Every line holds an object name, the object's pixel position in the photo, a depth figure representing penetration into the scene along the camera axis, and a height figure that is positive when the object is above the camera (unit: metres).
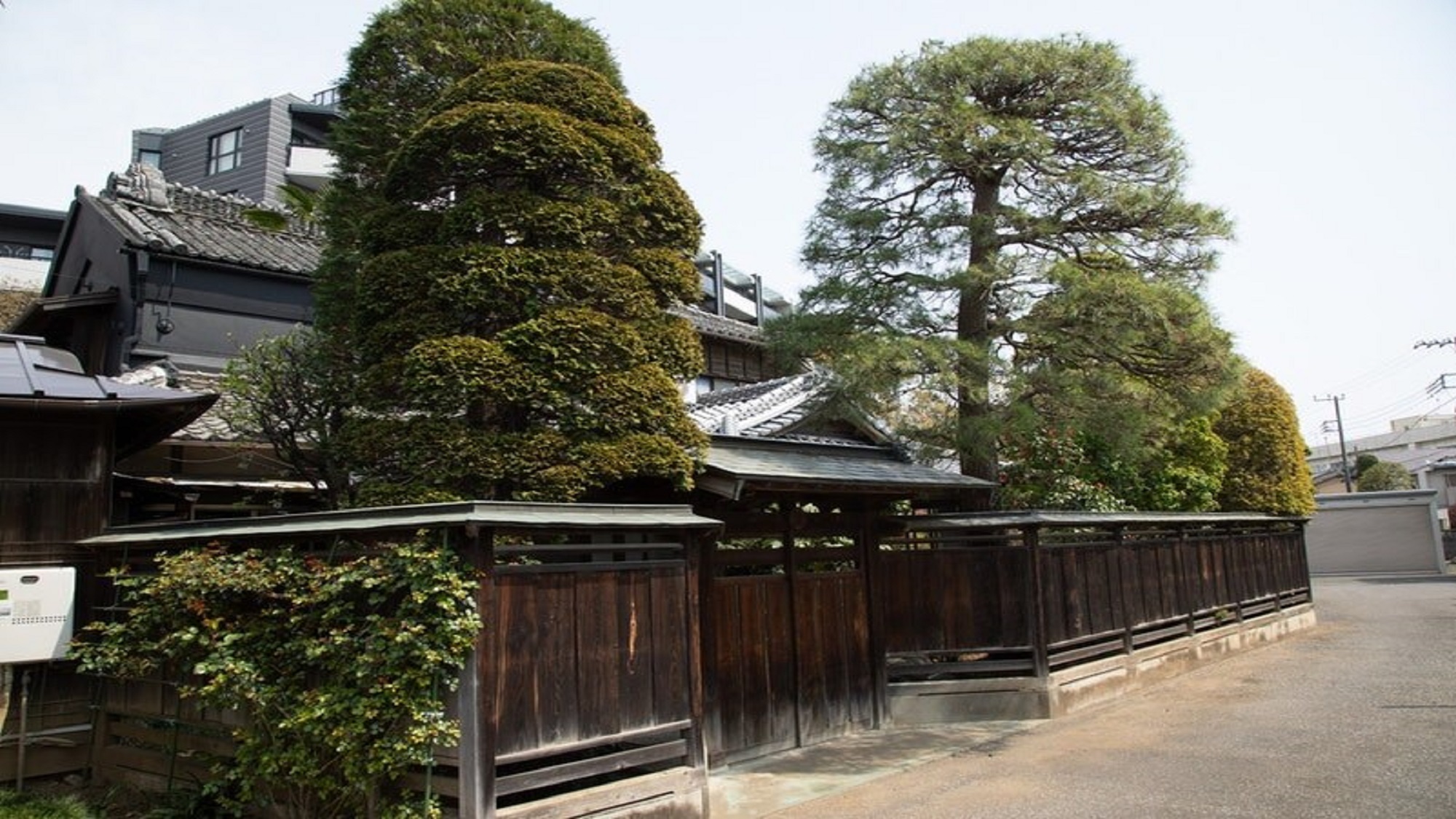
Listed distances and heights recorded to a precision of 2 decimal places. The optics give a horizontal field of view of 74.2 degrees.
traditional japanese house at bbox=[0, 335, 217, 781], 7.89 +0.32
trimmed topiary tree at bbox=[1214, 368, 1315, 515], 21.42 +1.59
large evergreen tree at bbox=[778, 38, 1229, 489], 11.87 +4.09
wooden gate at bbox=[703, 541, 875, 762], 9.57 -1.15
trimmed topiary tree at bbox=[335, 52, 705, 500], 7.91 +2.13
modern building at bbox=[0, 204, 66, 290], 31.33 +11.04
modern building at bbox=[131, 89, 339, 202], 33.59 +15.05
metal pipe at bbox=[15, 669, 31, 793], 7.87 -1.47
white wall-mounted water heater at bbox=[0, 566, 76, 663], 7.70 -0.40
